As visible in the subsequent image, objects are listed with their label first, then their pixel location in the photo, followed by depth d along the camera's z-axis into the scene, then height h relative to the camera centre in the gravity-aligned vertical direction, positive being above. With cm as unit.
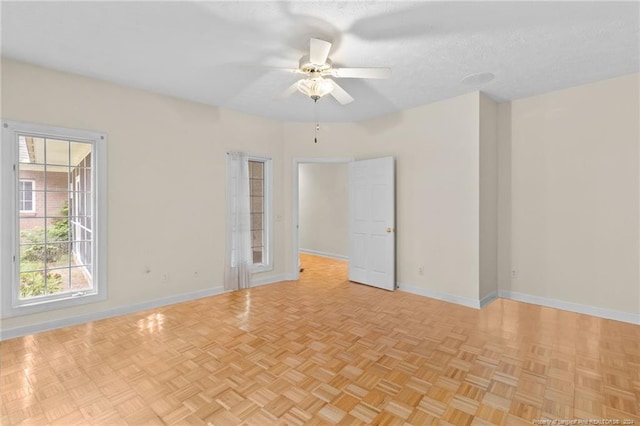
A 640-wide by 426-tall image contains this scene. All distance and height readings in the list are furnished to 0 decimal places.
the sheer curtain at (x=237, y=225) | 466 -20
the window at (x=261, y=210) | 520 +3
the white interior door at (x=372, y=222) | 470 -18
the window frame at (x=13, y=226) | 302 -12
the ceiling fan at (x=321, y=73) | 238 +120
